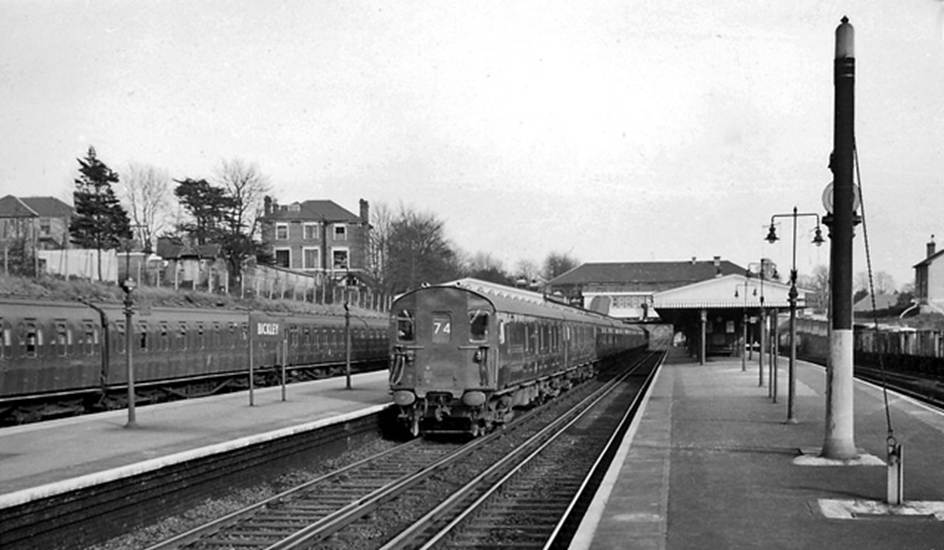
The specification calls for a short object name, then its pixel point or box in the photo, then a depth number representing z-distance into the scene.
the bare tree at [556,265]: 151.41
